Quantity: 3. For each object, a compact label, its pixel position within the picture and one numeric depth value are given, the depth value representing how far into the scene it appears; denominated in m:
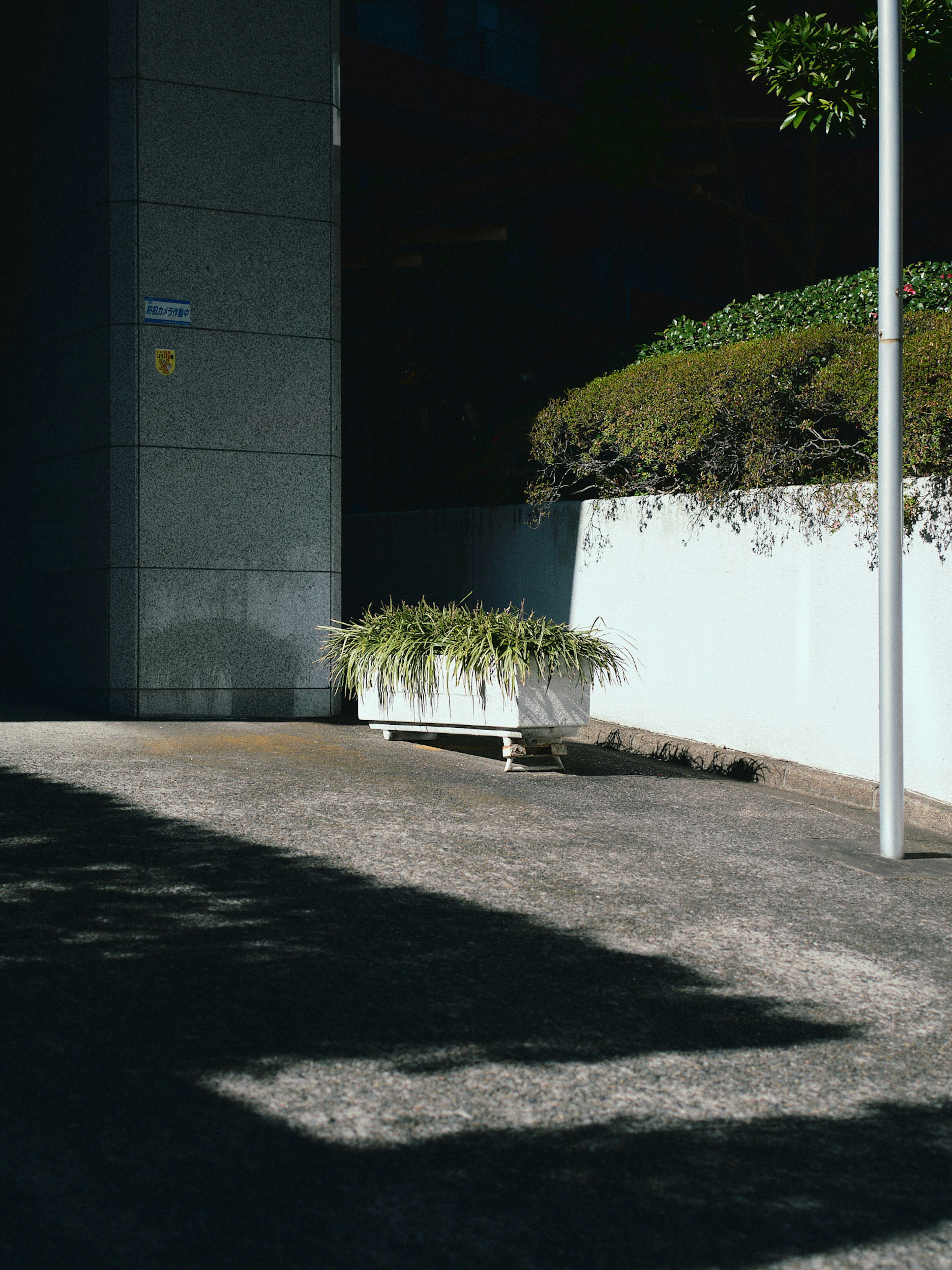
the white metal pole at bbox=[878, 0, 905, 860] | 6.80
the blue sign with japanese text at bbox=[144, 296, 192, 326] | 10.72
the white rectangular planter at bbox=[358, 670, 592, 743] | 8.58
